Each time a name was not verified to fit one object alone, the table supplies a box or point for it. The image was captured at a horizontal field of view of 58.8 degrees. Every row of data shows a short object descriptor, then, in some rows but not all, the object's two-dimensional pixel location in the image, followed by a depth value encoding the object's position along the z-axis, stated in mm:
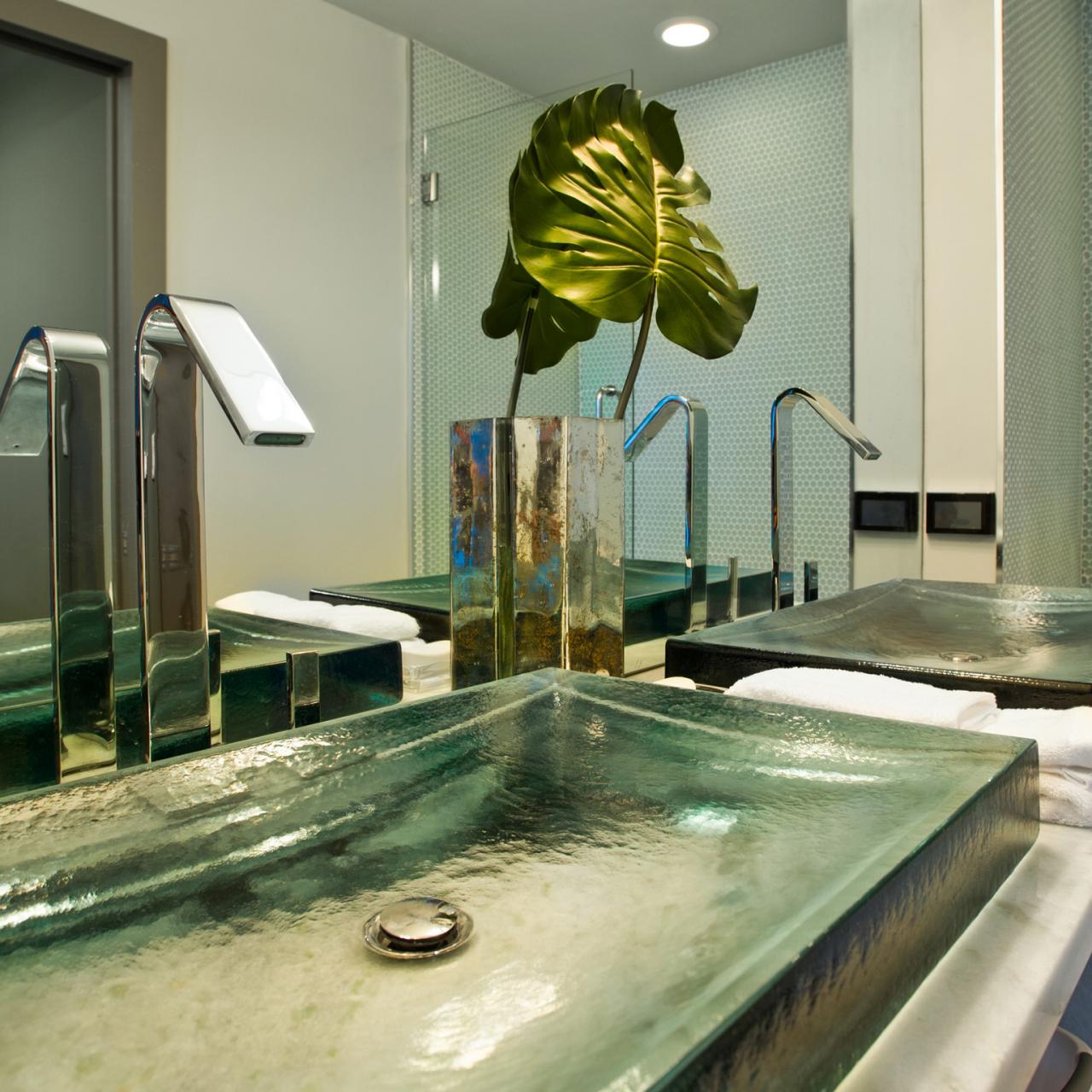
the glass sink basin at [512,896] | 337
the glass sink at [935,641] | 879
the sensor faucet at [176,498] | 531
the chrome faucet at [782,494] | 1344
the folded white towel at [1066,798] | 670
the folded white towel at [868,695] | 761
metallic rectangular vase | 856
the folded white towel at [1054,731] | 685
